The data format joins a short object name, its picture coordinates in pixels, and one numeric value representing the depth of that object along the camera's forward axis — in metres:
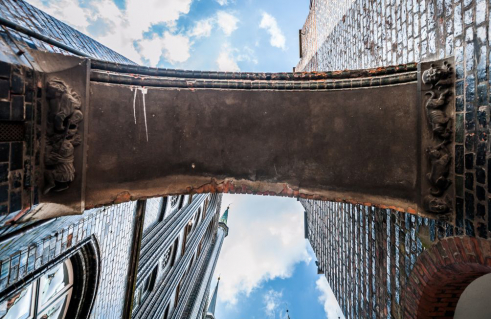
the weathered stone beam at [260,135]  3.70
